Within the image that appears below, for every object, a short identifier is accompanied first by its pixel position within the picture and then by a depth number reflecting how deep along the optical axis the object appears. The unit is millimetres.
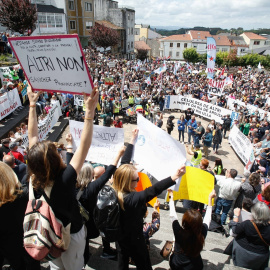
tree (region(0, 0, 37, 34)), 24266
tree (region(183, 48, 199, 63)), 75375
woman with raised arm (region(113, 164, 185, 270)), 2361
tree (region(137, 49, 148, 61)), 69500
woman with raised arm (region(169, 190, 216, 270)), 2471
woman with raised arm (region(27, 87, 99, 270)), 1852
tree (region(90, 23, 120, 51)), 47188
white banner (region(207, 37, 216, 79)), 15676
